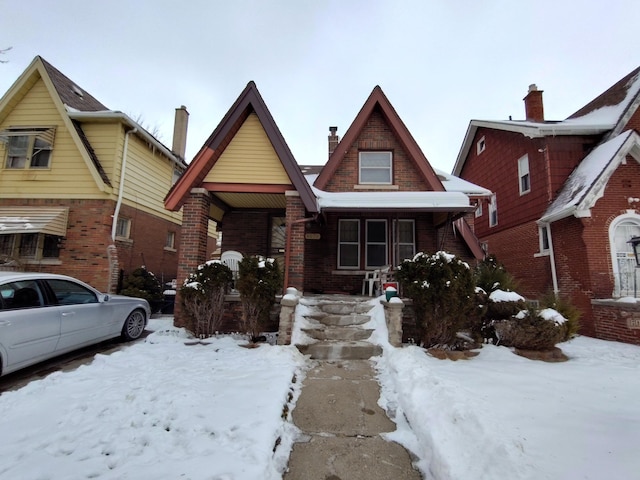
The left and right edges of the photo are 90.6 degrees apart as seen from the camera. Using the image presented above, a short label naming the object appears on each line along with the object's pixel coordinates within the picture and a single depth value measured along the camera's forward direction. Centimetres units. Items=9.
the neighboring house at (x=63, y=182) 1028
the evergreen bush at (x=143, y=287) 1005
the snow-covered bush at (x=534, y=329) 569
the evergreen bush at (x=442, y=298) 577
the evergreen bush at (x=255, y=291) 636
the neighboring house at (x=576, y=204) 927
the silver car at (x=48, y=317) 428
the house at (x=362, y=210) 916
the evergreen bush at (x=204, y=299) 655
